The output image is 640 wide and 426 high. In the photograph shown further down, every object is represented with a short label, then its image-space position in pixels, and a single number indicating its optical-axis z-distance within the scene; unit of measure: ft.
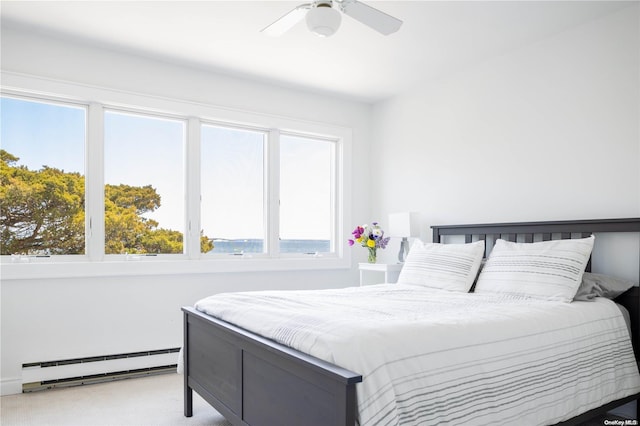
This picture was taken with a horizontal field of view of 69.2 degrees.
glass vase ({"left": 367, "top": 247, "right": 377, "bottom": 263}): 14.55
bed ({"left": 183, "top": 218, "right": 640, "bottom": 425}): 5.00
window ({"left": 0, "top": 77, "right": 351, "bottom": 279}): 11.31
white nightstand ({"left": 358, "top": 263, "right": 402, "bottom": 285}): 13.62
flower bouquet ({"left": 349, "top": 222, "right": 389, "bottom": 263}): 14.40
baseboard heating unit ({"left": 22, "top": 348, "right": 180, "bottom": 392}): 10.77
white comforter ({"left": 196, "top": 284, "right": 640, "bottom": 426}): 5.23
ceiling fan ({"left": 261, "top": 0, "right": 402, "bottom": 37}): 7.52
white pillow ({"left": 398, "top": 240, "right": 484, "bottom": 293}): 10.43
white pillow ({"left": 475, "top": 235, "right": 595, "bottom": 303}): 8.66
